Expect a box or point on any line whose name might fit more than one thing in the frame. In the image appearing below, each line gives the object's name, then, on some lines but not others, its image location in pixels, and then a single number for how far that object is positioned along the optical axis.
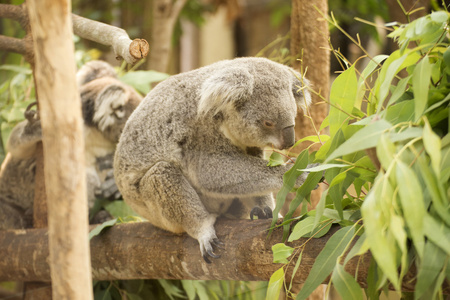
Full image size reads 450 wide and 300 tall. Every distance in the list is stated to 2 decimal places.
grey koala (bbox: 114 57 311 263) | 2.37
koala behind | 3.63
